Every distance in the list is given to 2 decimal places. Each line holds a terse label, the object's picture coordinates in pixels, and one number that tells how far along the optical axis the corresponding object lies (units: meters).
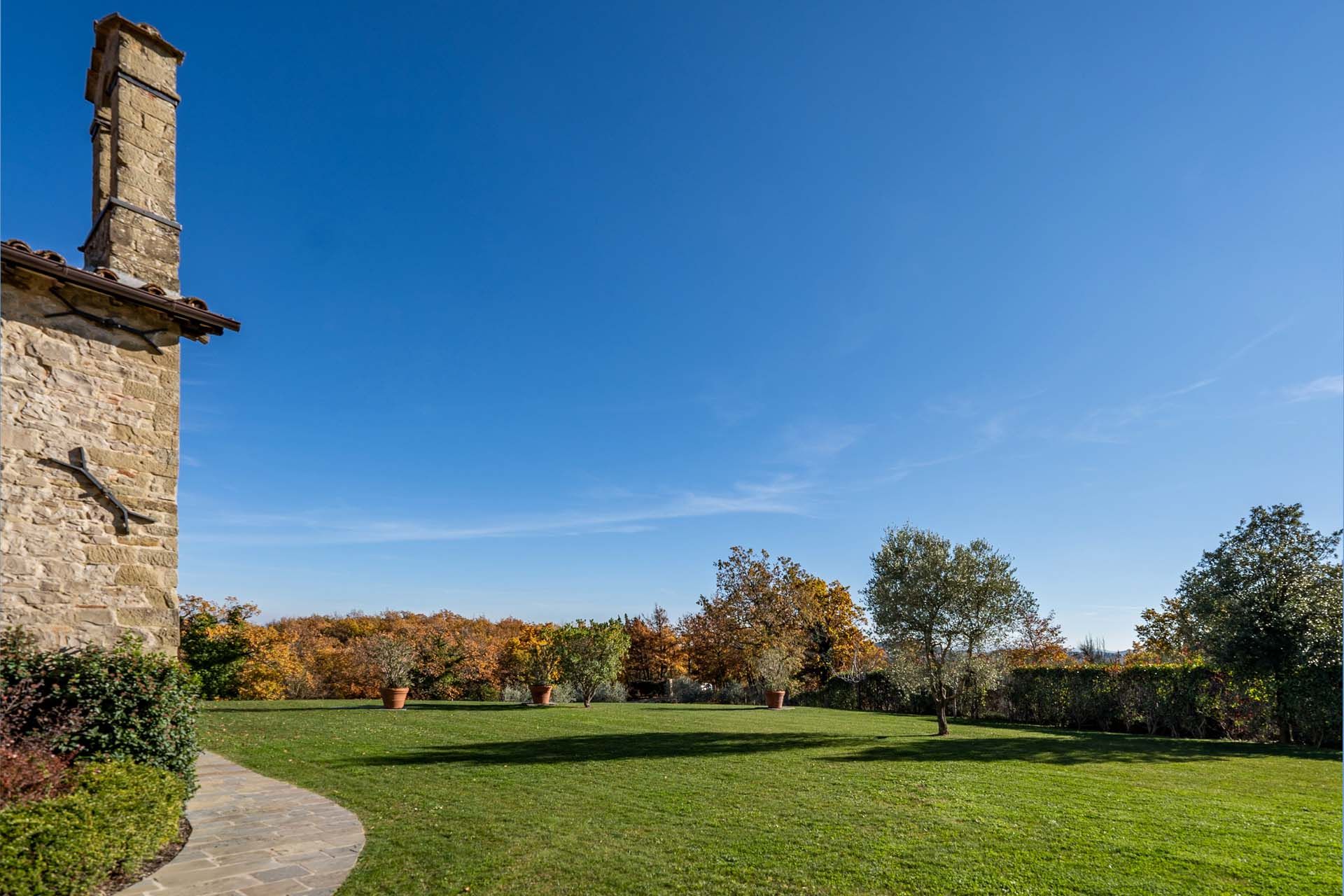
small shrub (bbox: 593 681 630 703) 25.77
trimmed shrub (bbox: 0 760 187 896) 4.30
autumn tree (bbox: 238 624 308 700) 23.33
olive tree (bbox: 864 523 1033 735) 15.88
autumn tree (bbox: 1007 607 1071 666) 33.50
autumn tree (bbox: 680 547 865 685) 32.38
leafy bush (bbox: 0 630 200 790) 6.33
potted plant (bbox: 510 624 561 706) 21.81
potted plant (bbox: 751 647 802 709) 25.27
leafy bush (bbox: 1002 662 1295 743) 17.03
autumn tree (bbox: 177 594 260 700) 22.27
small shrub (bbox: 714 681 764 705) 29.77
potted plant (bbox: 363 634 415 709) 20.03
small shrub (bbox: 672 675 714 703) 30.19
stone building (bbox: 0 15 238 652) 6.75
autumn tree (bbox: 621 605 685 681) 33.81
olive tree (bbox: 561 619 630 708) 21.53
